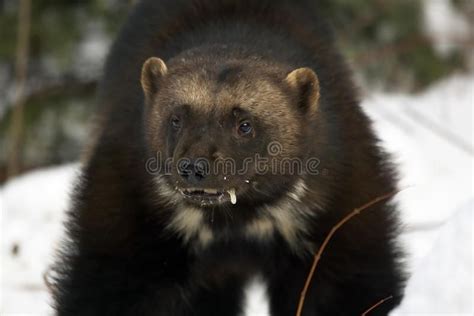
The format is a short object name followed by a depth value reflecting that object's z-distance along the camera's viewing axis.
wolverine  7.63
